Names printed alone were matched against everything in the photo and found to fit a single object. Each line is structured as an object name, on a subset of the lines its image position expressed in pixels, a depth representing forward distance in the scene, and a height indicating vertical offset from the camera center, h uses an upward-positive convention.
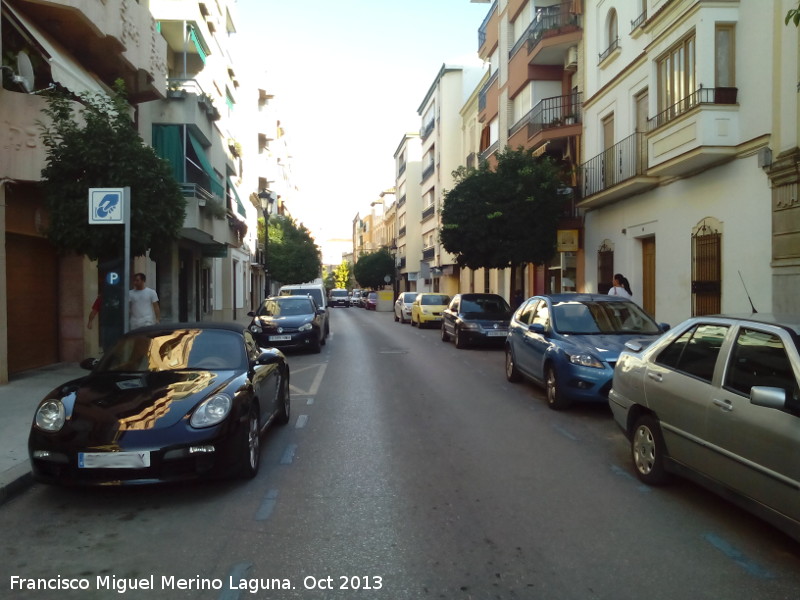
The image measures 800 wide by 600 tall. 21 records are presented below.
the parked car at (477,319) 19.25 -0.73
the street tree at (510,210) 22.36 +2.76
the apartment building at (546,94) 23.38 +7.70
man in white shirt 11.33 -0.14
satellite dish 11.48 +3.76
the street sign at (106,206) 9.00 +1.15
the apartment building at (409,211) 66.88 +8.37
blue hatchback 9.05 -0.67
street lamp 41.38 +6.74
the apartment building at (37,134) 11.31 +2.65
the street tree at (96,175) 10.65 +1.87
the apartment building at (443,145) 49.81 +11.24
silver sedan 4.08 -0.82
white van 26.02 +0.12
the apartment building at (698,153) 12.74 +3.03
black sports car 5.20 -0.99
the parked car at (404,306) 34.59 -0.63
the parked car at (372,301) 59.78 -0.63
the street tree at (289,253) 53.44 +3.26
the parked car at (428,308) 29.36 -0.61
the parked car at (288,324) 17.36 -0.77
